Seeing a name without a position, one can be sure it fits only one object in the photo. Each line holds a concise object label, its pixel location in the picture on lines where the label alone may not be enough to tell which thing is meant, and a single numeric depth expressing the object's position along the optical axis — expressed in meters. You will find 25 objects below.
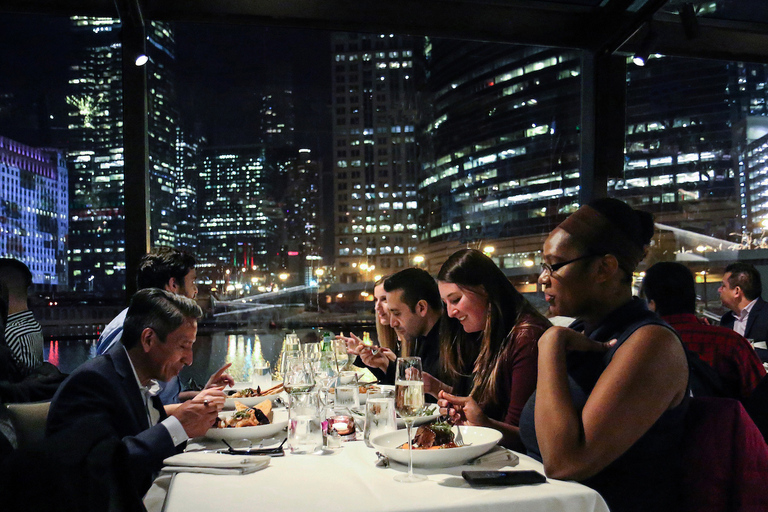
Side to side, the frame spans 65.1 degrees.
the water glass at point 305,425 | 1.68
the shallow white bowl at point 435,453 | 1.39
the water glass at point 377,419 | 1.67
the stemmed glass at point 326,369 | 2.33
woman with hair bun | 1.27
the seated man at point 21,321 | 3.42
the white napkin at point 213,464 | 1.43
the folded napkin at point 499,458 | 1.45
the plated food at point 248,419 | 1.90
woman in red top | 1.98
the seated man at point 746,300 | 4.49
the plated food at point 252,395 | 2.33
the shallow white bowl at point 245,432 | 1.79
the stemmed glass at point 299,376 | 1.86
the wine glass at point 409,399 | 1.47
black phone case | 1.28
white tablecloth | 1.18
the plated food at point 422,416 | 1.88
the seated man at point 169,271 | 3.23
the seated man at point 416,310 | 3.27
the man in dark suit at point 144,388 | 1.58
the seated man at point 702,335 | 2.49
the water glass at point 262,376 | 2.80
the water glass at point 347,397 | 1.96
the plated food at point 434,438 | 1.51
